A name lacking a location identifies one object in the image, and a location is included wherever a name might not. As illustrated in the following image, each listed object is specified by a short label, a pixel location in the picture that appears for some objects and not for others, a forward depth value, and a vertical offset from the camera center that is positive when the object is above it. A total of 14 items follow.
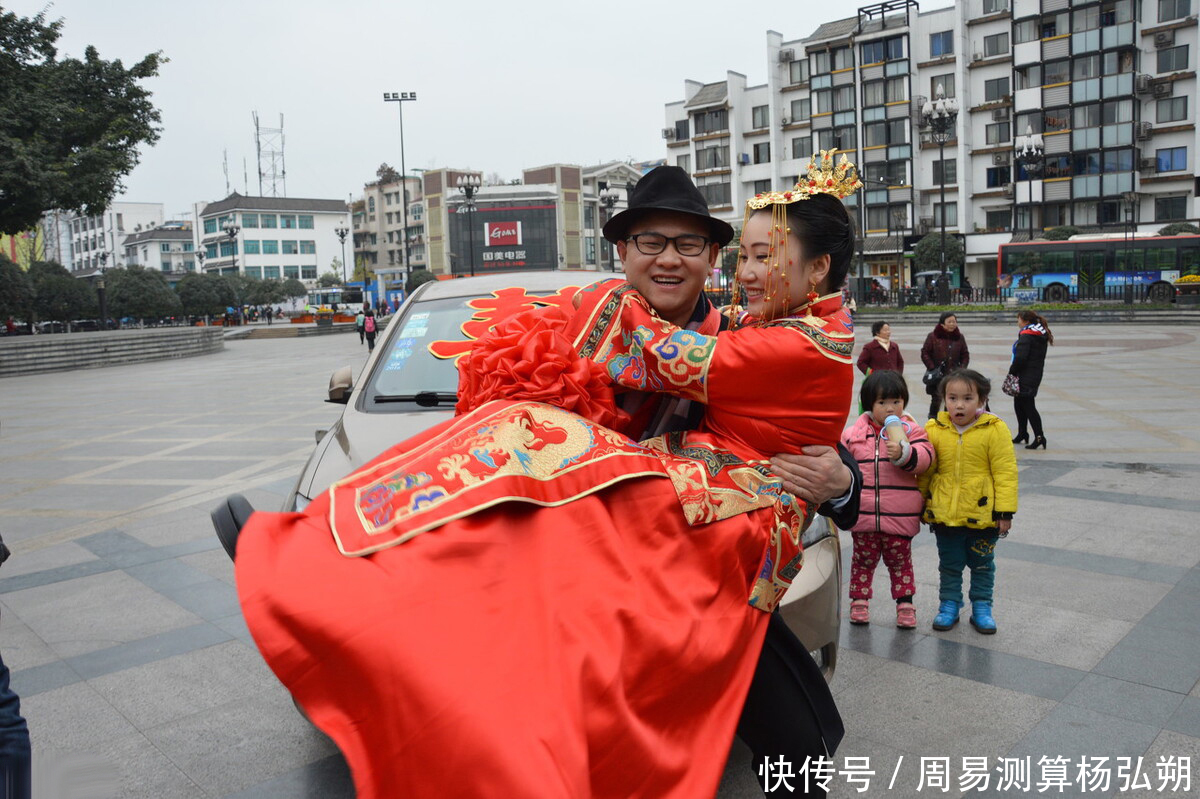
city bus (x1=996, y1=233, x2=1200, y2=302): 37.56 +1.35
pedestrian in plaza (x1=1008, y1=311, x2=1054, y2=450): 9.92 -0.73
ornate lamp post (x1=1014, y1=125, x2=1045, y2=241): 36.33 +6.73
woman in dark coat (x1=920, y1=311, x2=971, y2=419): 10.41 -0.50
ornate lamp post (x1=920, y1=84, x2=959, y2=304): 30.92 +6.43
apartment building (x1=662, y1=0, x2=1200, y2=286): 48.72 +11.18
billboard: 94.81 +9.02
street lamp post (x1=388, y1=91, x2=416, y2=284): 57.69 +14.13
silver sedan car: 3.41 -0.41
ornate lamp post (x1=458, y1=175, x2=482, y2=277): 36.20 +5.42
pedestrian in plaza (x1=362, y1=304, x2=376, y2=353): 30.50 -0.06
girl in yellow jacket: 4.71 -0.97
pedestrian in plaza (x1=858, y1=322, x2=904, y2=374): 9.39 -0.49
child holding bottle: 4.80 -0.99
